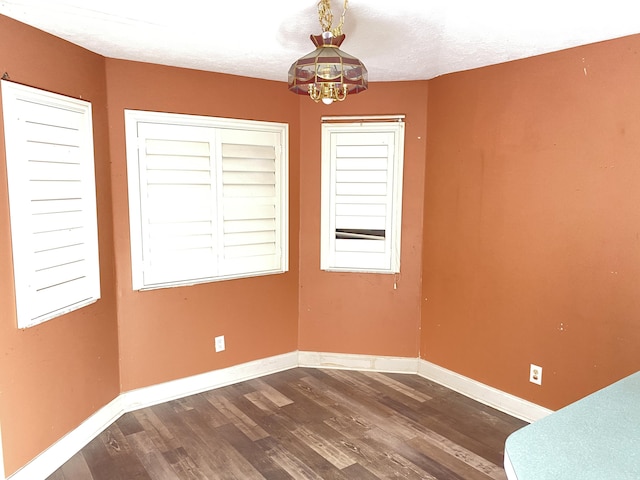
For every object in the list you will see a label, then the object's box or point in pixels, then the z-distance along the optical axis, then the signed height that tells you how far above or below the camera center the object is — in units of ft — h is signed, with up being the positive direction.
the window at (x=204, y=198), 10.18 -0.19
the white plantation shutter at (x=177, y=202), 10.20 -0.29
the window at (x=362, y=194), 12.01 -0.06
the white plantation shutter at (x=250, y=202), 11.26 -0.29
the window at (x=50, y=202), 7.42 -0.25
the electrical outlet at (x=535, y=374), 9.70 -3.82
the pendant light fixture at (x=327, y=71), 6.37 +1.70
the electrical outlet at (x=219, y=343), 11.60 -3.87
